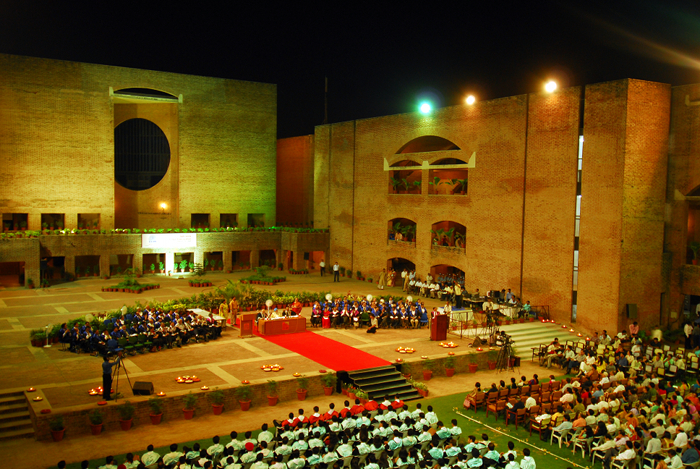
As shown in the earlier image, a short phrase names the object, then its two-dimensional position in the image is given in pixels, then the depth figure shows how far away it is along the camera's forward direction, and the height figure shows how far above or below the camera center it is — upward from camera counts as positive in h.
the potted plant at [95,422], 16.03 -5.87
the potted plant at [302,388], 19.25 -5.81
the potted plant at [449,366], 22.12 -5.79
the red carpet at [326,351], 21.42 -5.55
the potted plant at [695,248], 26.11 -1.43
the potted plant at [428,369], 21.62 -5.76
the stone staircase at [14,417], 16.01 -5.94
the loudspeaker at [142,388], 17.42 -5.37
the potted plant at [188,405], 17.39 -5.82
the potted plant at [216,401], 17.77 -5.81
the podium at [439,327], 25.14 -4.93
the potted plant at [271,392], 18.70 -5.82
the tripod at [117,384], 17.42 -5.57
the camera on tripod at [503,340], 23.06 -5.02
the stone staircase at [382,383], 19.69 -5.85
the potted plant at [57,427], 15.54 -5.85
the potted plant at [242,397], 18.20 -5.81
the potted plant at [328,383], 19.73 -5.77
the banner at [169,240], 40.75 -2.48
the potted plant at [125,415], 16.50 -5.85
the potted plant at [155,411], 16.91 -5.84
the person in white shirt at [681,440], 14.02 -5.27
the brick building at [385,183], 26.06 +1.54
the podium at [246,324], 25.33 -5.01
